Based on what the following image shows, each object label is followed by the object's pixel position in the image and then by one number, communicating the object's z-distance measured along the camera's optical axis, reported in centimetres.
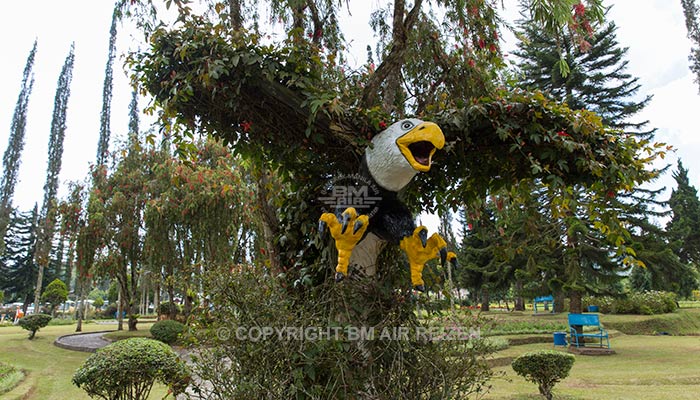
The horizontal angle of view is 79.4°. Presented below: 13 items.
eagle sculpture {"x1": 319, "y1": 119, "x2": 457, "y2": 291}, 233
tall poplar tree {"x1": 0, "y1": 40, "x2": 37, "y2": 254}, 2194
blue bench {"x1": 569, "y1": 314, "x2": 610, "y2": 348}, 924
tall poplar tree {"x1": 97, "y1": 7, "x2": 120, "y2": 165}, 1858
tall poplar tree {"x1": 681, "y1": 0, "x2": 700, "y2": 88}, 1558
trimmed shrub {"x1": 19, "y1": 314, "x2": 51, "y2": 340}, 1167
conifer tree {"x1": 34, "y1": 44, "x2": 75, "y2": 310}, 2144
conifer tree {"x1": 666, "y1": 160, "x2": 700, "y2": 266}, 1691
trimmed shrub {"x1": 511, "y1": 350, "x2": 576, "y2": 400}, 484
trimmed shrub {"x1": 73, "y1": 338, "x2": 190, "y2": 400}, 373
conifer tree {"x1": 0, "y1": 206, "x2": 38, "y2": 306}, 2808
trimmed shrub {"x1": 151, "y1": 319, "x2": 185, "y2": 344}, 993
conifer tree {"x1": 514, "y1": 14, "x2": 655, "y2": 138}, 1314
